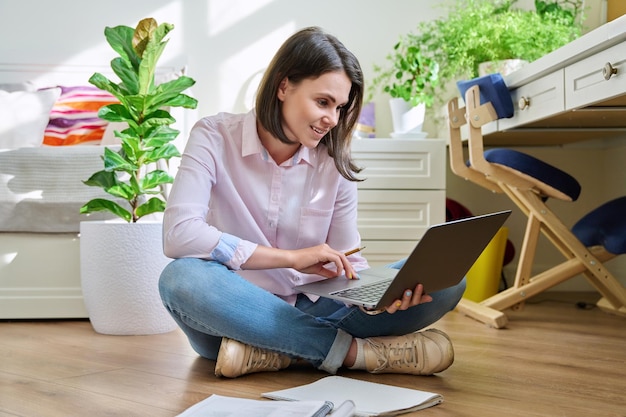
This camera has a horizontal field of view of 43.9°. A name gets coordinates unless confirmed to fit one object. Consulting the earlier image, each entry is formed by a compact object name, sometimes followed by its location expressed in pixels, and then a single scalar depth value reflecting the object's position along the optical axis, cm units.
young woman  152
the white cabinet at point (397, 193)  285
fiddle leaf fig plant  218
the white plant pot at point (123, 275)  222
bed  244
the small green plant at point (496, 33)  276
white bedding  244
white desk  180
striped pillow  299
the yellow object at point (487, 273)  288
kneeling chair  240
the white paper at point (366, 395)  129
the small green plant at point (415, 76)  302
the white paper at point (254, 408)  115
